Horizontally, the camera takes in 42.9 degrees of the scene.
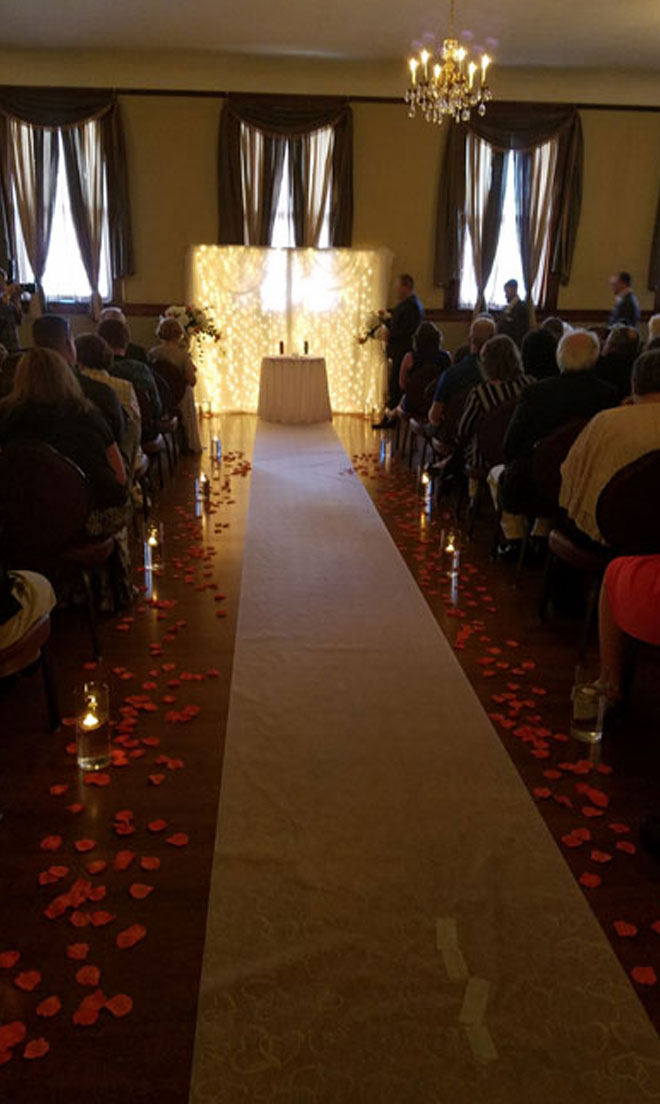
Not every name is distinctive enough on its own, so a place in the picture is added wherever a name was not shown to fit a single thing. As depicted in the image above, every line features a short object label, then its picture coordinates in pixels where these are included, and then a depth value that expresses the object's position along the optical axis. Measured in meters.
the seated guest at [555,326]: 7.44
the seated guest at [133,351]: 6.78
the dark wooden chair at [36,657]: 2.68
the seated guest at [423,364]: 7.53
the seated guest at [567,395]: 4.15
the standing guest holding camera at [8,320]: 7.62
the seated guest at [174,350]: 7.53
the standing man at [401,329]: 10.35
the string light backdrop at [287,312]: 11.11
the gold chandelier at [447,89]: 7.28
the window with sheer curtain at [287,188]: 10.50
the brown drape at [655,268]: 11.26
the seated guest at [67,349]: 3.98
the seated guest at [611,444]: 3.29
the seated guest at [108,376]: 4.82
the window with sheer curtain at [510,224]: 10.80
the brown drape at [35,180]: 10.17
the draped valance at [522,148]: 10.62
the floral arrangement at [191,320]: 9.24
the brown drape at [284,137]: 10.34
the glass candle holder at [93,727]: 2.83
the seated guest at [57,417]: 3.59
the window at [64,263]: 10.49
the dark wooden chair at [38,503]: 3.23
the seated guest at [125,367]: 5.82
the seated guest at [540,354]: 5.14
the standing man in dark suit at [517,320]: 9.20
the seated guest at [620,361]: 5.77
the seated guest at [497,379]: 5.14
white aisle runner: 1.77
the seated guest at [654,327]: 6.96
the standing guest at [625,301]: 10.30
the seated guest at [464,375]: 6.15
